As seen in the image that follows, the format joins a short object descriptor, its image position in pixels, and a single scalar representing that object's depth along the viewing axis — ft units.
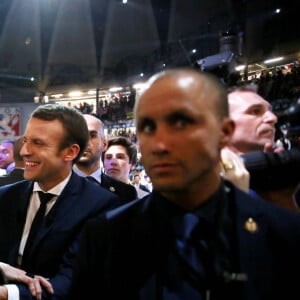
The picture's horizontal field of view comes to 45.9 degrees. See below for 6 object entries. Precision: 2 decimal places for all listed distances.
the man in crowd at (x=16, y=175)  8.07
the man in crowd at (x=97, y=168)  7.12
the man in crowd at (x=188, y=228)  2.45
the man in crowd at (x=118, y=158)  8.64
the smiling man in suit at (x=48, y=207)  4.31
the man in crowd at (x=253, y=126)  3.46
